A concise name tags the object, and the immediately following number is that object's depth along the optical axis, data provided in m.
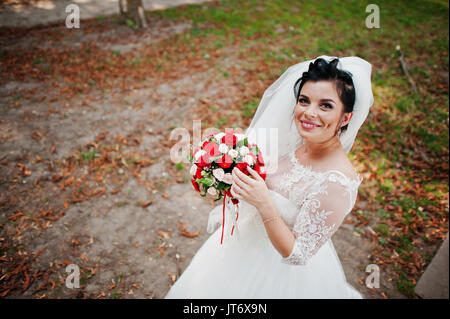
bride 1.83
